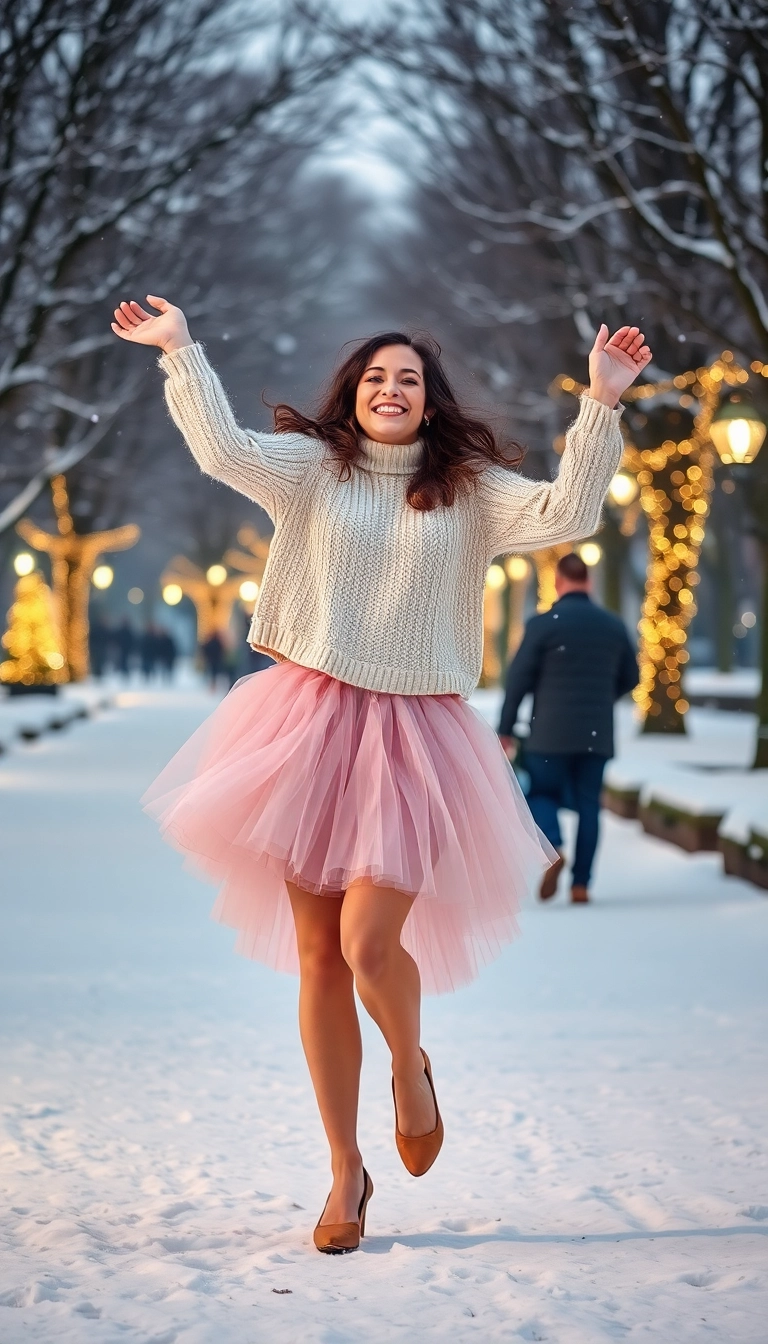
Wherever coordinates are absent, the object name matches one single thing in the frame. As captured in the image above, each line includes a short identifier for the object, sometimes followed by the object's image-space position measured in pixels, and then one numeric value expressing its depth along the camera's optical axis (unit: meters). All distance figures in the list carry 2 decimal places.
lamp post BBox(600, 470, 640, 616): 30.14
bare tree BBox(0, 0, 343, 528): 16.61
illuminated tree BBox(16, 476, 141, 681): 38.88
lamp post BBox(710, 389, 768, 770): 14.51
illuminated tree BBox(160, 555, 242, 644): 59.28
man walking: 10.09
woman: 4.14
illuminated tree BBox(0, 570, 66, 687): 29.97
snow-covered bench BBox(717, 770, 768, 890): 10.48
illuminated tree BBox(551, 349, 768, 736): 23.05
